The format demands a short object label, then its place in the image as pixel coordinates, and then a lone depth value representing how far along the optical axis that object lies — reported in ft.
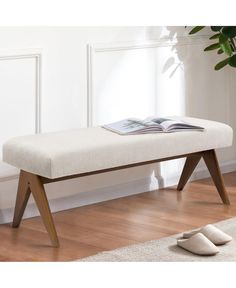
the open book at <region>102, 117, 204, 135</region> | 10.09
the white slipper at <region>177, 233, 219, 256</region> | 8.16
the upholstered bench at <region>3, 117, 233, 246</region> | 8.58
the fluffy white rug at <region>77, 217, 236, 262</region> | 8.04
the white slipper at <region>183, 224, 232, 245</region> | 8.65
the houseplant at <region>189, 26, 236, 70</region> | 12.60
